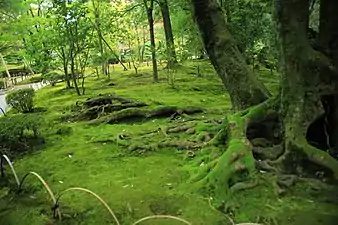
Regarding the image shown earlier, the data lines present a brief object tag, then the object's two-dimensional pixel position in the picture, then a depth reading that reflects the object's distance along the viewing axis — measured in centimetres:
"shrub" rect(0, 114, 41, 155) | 754
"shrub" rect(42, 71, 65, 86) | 2208
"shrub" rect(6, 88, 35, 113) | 1266
